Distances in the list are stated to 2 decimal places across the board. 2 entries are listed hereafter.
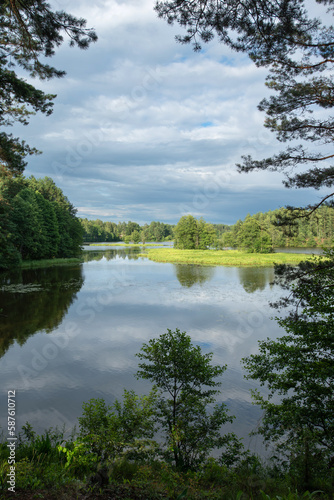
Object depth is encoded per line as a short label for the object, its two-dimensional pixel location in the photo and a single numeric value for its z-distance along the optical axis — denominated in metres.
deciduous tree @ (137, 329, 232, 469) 5.84
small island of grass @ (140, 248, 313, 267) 51.59
